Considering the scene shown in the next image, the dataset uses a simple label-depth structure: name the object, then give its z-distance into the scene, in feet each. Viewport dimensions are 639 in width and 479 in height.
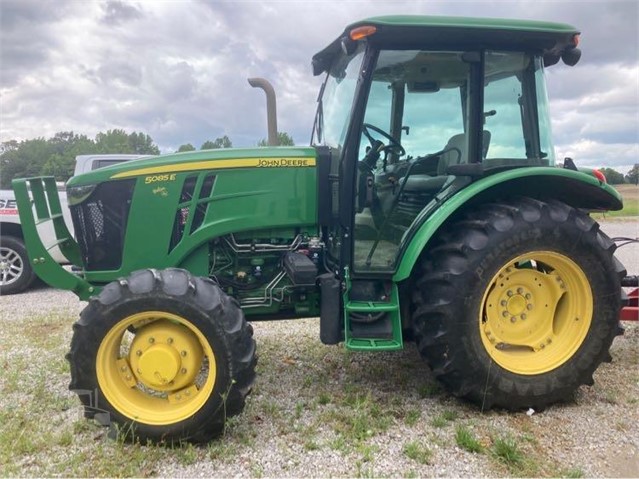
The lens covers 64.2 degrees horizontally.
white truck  22.13
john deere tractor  9.89
